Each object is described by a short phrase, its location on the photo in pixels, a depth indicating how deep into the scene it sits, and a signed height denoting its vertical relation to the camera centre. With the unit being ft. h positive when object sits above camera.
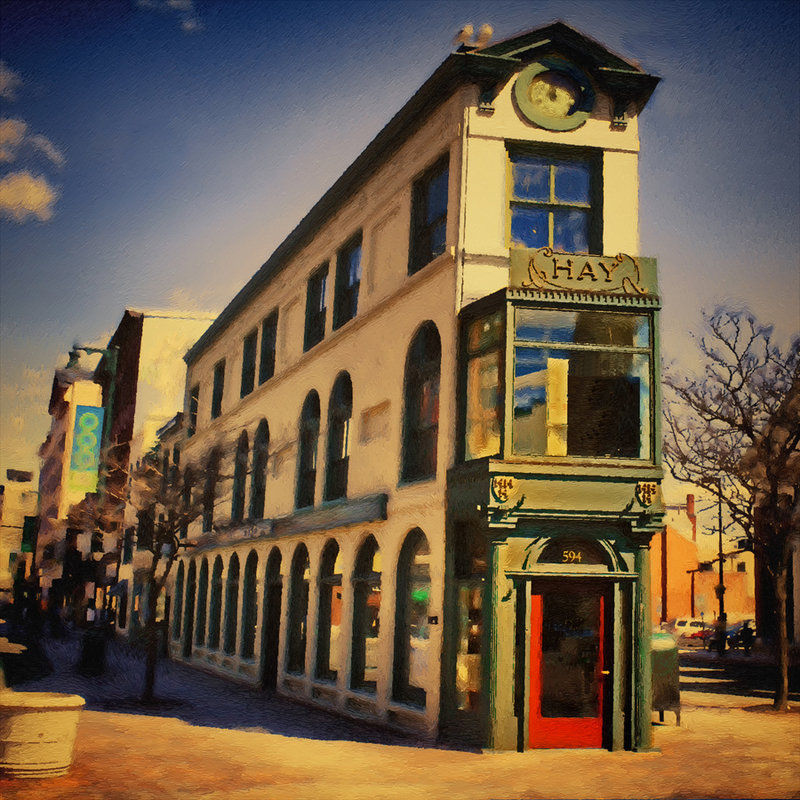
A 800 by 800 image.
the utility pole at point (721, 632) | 137.28 -3.97
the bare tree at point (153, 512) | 68.49 +5.39
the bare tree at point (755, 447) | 68.54 +11.51
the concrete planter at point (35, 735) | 37.29 -6.01
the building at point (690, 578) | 221.46 +5.97
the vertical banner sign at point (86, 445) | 164.35 +22.11
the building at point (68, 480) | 165.48 +18.48
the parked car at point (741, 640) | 140.87 -5.21
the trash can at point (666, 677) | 54.34 -4.20
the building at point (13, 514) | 320.29 +19.85
